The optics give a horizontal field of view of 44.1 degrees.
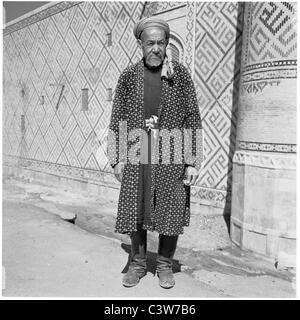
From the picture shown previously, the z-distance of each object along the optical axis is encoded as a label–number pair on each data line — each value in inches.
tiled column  166.6
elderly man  103.3
